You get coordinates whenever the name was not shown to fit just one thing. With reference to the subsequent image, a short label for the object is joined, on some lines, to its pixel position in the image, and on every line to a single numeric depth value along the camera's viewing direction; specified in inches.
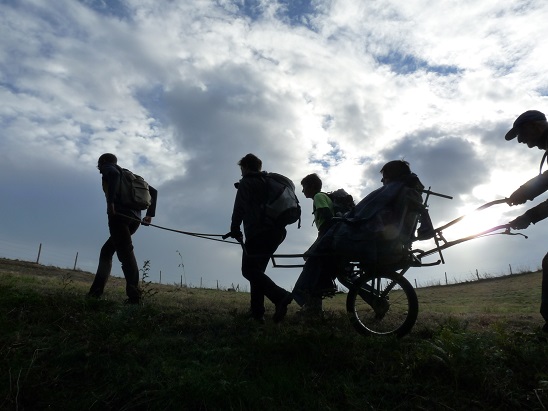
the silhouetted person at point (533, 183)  182.7
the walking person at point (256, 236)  230.5
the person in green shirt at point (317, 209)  204.8
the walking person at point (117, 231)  263.0
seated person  196.4
